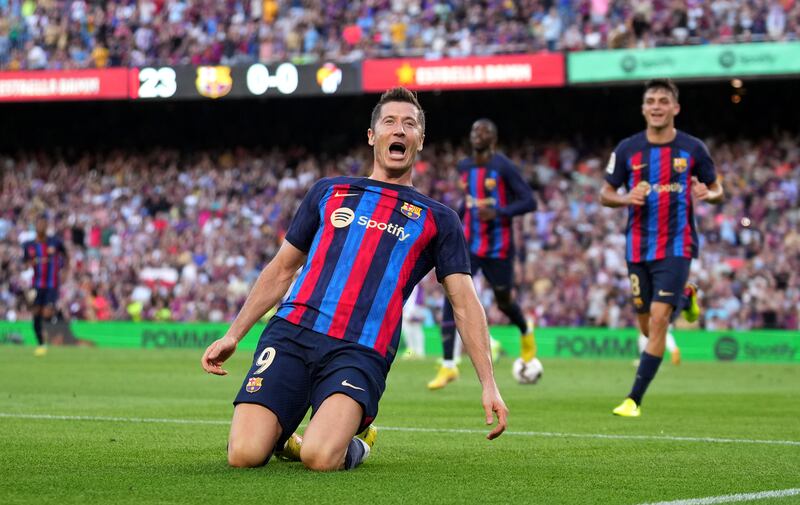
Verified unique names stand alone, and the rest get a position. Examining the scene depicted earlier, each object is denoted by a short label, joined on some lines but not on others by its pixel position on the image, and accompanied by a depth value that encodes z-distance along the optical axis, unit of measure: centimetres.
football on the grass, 1426
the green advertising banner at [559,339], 2198
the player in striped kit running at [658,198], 1045
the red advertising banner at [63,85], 3073
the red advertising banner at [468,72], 2742
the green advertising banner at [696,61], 2542
